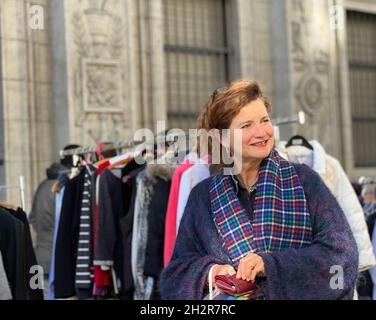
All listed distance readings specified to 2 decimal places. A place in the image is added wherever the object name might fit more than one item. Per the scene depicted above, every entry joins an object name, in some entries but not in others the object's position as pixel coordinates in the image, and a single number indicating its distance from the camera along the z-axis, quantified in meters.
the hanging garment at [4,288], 4.27
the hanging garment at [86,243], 6.03
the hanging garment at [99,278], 6.03
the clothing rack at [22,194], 5.12
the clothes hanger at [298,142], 5.65
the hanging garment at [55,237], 6.35
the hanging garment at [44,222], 7.09
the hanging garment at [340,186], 4.86
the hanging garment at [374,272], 5.85
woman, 2.64
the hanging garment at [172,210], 5.44
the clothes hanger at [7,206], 5.14
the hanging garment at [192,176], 5.27
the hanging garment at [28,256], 5.04
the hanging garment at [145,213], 5.75
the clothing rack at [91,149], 6.23
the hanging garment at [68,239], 6.16
